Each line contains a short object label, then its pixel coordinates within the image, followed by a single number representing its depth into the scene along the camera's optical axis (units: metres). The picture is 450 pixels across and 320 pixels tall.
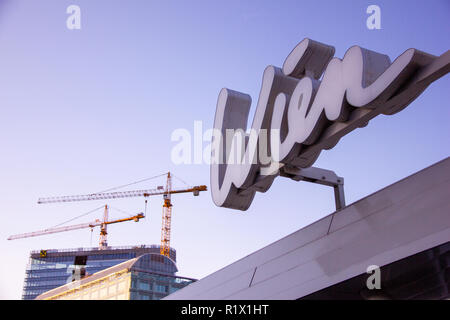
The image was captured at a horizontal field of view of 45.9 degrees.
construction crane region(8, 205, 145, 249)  186.09
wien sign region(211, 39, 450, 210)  7.32
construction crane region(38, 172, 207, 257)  152.50
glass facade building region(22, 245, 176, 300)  190.56
